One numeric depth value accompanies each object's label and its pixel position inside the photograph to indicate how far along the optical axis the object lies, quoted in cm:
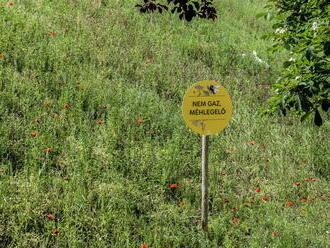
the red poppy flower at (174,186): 500
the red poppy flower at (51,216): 410
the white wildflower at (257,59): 1092
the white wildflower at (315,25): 393
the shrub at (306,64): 368
